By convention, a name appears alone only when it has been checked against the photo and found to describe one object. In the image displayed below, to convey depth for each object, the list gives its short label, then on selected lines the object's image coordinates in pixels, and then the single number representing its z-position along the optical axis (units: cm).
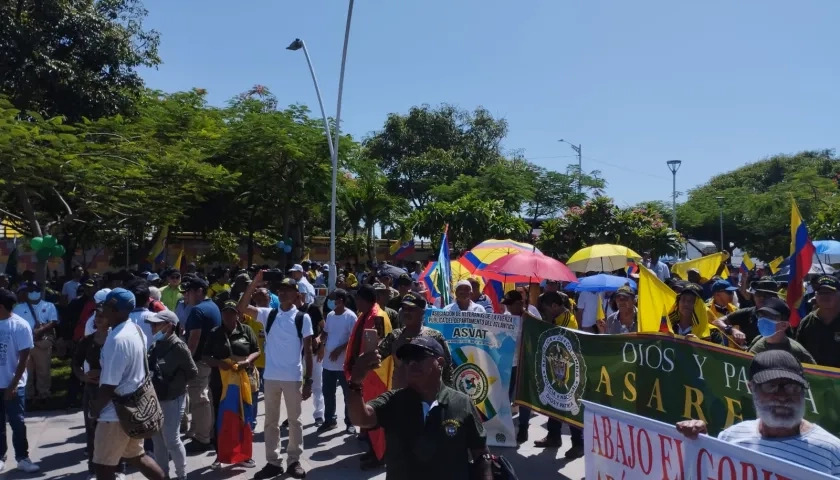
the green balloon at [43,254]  1398
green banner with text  491
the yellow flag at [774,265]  1777
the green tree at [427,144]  4278
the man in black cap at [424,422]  323
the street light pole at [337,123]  1886
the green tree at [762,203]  4016
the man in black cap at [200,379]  721
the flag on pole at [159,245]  1704
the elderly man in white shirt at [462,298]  770
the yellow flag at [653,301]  676
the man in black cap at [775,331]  498
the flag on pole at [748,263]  1809
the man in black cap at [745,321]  677
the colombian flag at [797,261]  688
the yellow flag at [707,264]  1357
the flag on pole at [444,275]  923
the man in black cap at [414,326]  565
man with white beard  309
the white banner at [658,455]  309
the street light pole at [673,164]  3756
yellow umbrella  1233
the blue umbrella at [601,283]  1050
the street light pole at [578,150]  4841
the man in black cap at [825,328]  595
